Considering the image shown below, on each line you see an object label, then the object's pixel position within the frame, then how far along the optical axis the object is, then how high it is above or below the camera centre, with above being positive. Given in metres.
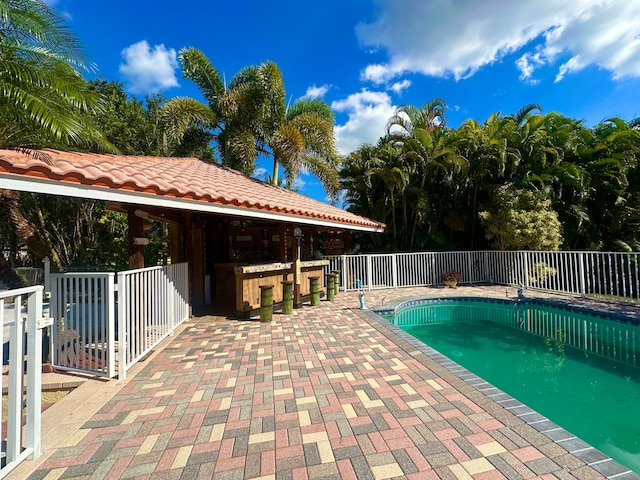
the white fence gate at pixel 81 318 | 3.71 -0.79
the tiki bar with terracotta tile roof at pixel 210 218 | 3.12 +0.78
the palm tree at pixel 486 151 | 11.81 +4.06
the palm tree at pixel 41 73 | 5.11 +3.64
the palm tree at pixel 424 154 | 12.27 +4.01
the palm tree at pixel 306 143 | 10.09 +3.99
